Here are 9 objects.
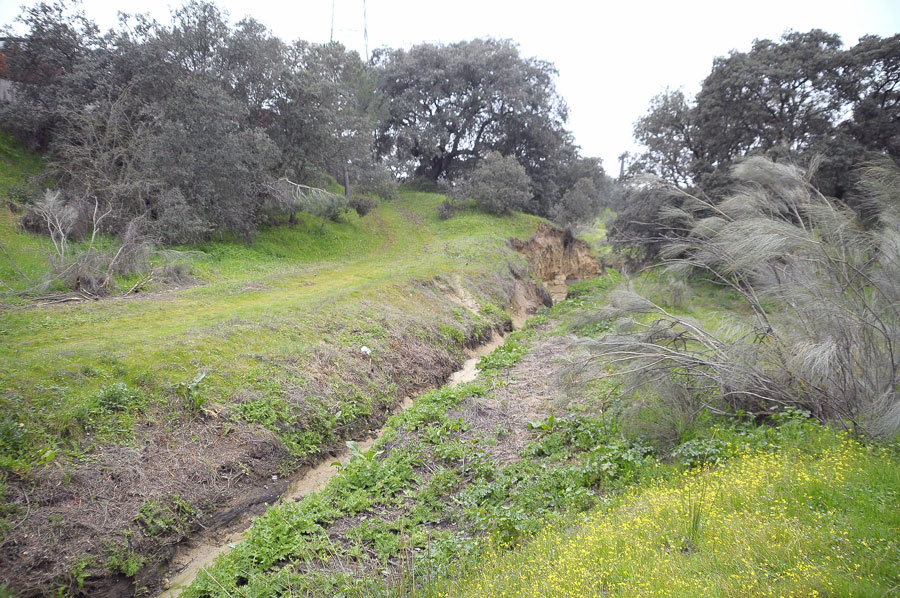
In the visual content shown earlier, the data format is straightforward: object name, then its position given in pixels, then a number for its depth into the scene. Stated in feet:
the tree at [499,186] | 100.27
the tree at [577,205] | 107.24
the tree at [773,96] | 56.90
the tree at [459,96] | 118.42
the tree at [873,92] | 53.11
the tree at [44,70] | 59.26
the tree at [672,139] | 72.28
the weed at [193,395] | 23.73
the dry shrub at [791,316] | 18.51
